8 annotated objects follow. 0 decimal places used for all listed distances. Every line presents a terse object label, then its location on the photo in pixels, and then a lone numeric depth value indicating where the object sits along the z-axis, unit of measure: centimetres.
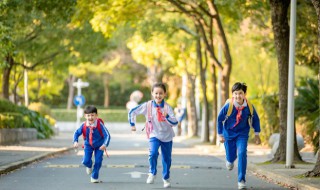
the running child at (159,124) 1449
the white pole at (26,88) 4530
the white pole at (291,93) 1894
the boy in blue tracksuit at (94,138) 1520
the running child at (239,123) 1449
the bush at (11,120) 3058
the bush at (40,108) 4718
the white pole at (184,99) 5384
